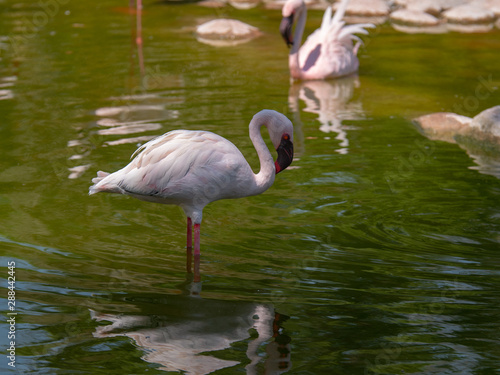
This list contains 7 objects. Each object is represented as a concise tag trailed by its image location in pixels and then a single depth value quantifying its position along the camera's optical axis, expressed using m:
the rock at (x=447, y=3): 14.23
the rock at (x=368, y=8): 14.12
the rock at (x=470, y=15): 13.52
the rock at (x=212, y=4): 15.14
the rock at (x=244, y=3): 15.21
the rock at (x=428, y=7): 14.13
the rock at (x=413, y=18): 13.53
